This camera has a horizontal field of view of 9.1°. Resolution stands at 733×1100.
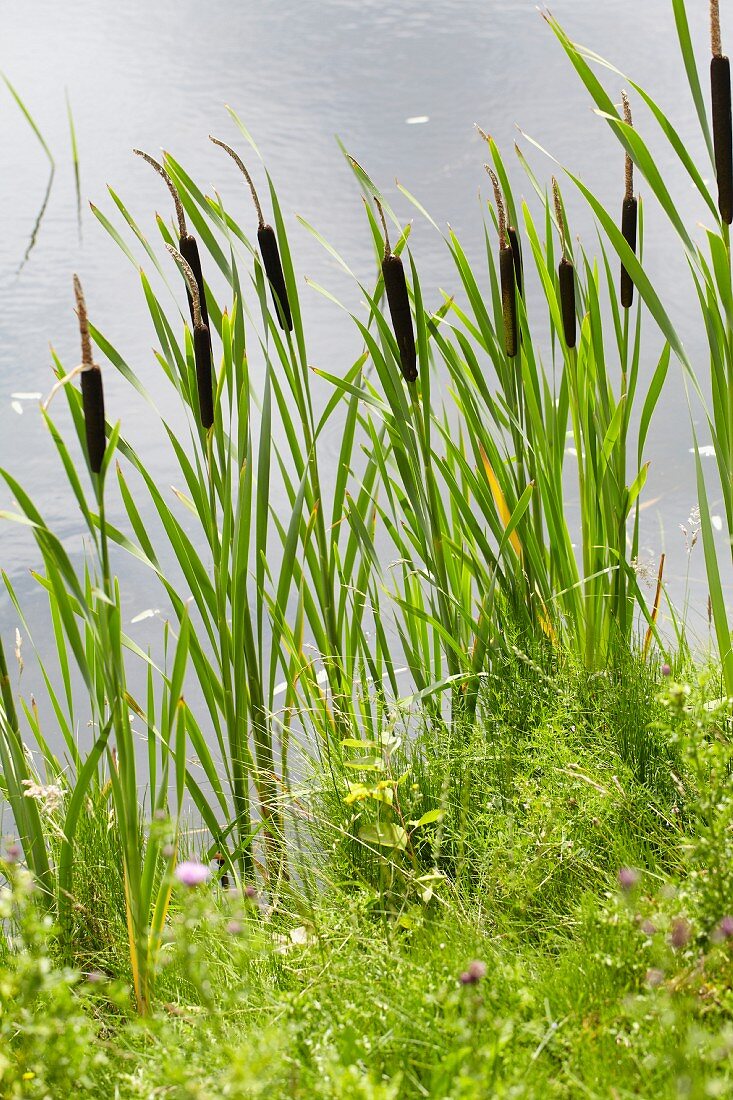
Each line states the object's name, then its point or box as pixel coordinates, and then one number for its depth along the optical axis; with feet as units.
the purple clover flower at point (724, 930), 18.60
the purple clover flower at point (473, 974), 18.28
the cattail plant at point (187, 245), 19.88
